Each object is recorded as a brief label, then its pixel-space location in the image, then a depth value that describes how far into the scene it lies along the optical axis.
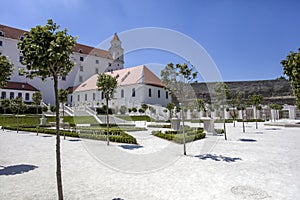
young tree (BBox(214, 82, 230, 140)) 14.21
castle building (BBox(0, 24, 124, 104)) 47.50
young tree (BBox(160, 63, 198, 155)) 9.34
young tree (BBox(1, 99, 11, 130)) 21.88
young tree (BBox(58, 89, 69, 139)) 17.98
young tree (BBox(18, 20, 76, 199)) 3.72
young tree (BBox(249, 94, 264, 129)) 19.62
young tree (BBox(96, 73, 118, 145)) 11.28
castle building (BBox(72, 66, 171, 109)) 43.34
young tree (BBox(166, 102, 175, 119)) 26.84
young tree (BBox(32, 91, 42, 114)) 30.31
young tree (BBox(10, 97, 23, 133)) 20.30
